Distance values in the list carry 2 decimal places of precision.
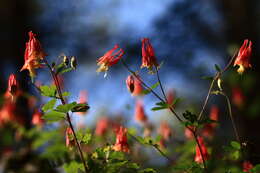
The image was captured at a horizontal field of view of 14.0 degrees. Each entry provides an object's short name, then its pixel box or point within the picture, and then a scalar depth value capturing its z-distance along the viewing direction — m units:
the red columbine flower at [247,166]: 1.02
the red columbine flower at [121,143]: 1.05
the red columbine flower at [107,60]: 1.06
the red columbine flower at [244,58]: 1.03
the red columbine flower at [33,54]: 1.01
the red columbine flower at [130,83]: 1.06
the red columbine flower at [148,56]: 1.03
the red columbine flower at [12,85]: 1.03
